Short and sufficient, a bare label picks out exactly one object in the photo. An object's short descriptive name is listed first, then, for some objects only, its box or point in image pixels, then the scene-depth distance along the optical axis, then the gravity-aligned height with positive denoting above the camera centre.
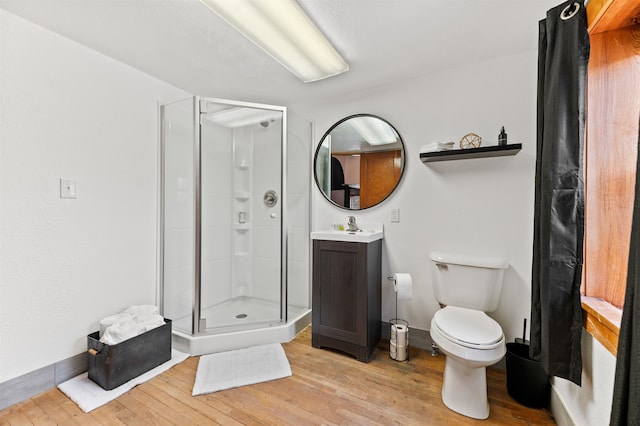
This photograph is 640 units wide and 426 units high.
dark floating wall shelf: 1.80 +0.39
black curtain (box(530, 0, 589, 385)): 1.11 +0.06
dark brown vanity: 2.02 -0.74
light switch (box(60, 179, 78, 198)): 1.74 +0.09
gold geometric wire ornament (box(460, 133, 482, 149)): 2.00 +0.50
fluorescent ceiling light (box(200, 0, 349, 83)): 1.39 +1.03
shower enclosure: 2.18 -0.19
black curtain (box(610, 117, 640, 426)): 0.68 -0.37
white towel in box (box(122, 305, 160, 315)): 2.02 -0.83
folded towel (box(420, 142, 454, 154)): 2.01 +0.46
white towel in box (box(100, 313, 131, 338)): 1.83 -0.83
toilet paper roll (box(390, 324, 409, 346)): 2.02 -1.00
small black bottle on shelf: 1.83 +0.48
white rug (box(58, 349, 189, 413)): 1.54 -1.18
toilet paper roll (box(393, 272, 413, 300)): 1.99 -0.62
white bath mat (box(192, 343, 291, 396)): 1.71 -1.17
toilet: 1.42 -0.71
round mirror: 2.37 +0.41
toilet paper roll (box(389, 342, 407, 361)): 2.02 -1.13
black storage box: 1.66 -1.03
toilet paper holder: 2.02 -1.05
